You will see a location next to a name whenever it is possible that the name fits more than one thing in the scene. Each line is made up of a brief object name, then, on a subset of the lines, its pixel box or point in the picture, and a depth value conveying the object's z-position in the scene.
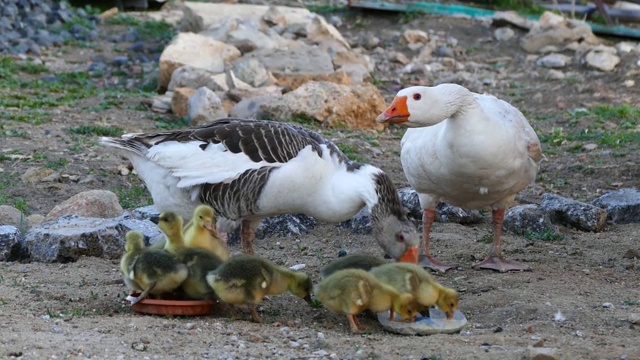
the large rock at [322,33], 16.06
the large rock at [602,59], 15.36
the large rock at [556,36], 16.64
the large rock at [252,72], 13.38
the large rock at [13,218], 7.93
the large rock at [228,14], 16.72
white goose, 7.09
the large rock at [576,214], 8.84
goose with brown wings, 6.64
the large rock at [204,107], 11.52
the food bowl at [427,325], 5.86
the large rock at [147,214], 8.28
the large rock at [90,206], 8.32
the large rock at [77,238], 7.38
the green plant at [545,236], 8.59
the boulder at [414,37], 17.25
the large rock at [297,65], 13.44
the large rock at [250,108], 11.70
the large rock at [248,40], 14.98
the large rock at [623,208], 9.14
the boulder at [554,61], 15.73
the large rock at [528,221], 8.75
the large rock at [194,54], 13.71
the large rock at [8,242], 7.36
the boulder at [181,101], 12.09
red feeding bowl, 5.95
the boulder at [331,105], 11.68
